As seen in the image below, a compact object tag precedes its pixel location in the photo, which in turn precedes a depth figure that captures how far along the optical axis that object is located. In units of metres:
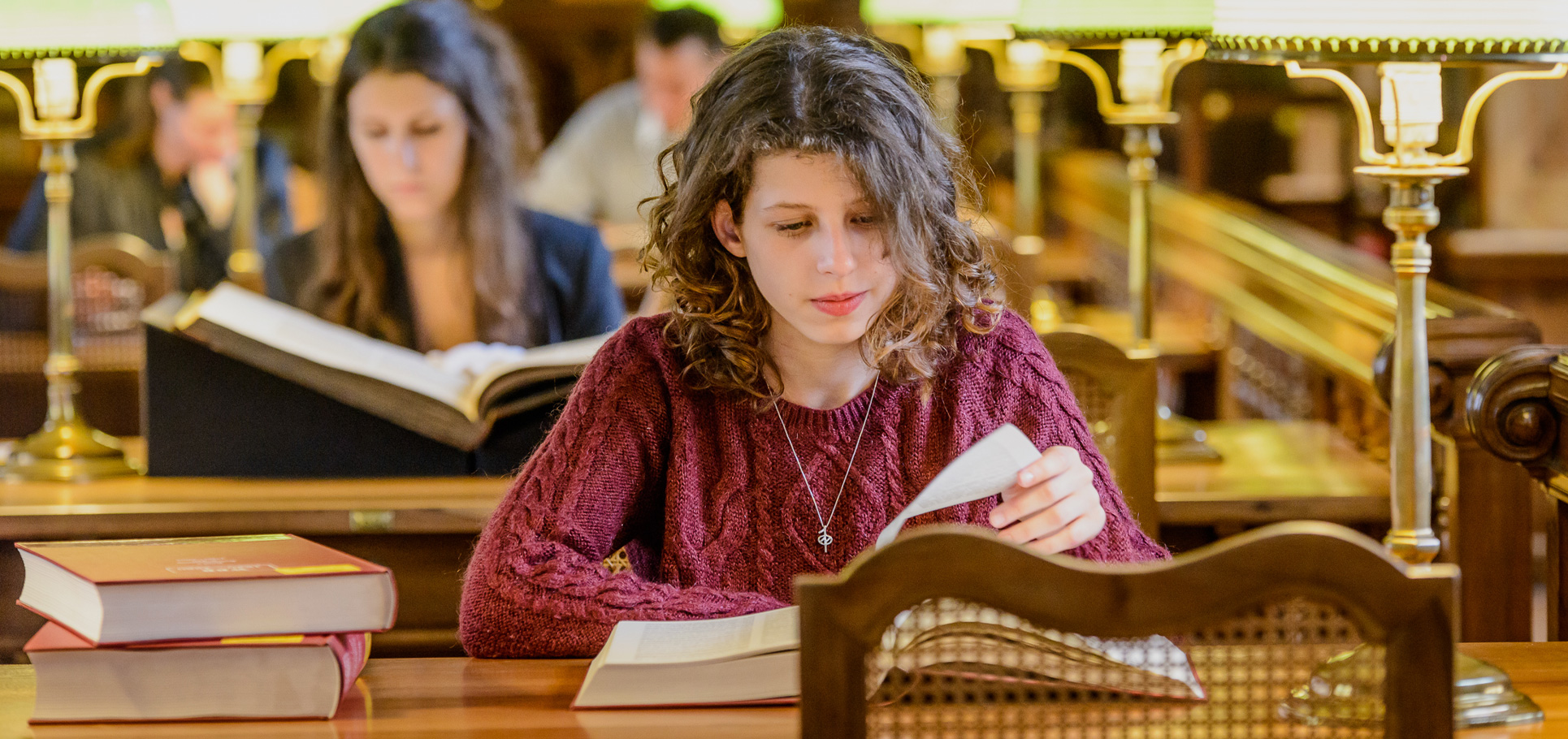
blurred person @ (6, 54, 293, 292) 5.79
